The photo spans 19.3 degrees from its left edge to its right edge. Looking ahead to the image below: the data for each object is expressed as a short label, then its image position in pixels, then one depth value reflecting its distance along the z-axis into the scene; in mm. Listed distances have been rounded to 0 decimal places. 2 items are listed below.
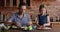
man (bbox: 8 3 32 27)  2537
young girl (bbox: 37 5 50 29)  2521
